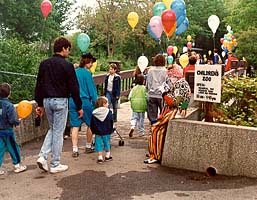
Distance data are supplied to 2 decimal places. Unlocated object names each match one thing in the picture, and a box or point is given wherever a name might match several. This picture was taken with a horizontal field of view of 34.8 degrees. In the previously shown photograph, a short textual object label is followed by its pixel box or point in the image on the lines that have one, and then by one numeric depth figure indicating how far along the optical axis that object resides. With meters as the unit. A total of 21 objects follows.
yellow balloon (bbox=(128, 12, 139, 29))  15.13
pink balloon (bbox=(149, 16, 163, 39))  11.17
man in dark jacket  5.53
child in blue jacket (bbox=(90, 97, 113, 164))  6.23
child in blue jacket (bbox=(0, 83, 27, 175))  5.51
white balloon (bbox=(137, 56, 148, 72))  10.69
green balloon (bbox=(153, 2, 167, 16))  12.30
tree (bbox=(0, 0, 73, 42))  19.16
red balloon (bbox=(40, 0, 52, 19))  11.81
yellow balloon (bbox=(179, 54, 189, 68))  12.81
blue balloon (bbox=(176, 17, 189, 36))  11.26
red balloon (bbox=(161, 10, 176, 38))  9.49
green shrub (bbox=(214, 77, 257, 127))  6.21
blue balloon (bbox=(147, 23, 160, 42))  11.58
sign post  5.81
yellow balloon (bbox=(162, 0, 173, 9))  11.80
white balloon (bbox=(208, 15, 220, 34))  17.42
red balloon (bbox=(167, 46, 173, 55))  17.38
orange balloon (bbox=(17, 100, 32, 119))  6.36
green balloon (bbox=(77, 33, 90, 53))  9.53
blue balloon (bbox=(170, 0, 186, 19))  10.33
